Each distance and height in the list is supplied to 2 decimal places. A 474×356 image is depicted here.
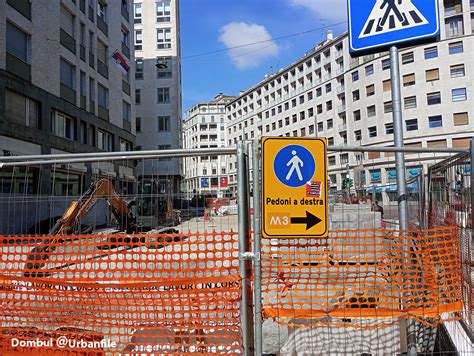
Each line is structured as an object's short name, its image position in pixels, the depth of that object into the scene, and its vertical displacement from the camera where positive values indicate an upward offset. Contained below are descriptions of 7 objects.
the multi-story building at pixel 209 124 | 109.06 +21.08
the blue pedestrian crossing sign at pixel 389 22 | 3.69 +1.68
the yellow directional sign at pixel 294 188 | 2.95 +0.06
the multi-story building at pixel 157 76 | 46.28 +14.97
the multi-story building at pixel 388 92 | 45.12 +13.74
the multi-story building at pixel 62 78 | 18.16 +7.40
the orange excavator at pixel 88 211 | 4.27 -0.25
